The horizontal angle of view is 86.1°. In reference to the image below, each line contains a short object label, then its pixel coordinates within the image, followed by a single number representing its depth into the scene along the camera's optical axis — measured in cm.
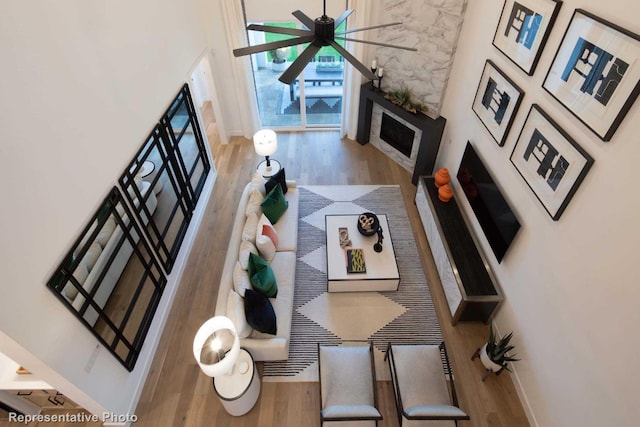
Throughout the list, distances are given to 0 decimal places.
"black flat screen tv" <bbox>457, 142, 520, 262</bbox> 355
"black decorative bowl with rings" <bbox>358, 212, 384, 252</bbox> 434
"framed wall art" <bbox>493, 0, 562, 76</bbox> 297
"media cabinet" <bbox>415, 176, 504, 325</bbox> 376
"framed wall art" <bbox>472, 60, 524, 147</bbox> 348
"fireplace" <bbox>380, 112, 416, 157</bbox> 575
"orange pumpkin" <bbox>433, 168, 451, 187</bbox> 486
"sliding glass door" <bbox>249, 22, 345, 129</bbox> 700
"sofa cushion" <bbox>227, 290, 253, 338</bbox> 326
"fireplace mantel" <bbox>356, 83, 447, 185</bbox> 517
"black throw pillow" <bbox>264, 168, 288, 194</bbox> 479
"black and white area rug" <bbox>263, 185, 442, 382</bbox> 374
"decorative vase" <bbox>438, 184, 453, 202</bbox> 475
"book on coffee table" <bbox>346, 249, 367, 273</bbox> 415
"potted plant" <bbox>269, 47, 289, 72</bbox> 707
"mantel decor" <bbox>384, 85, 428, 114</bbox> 538
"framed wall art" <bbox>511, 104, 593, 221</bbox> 266
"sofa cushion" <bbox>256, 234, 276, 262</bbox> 401
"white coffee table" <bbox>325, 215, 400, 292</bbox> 412
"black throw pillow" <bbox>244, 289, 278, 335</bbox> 332
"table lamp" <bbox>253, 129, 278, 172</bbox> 519
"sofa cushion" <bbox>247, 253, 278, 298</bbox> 360
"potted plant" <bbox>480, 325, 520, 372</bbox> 334
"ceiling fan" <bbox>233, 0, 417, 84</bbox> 239
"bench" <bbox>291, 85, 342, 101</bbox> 724
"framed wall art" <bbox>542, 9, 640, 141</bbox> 219
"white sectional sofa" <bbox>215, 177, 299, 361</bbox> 340
